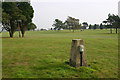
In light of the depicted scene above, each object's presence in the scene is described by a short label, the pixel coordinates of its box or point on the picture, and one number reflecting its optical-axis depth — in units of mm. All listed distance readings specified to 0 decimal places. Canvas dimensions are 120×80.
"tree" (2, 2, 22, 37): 28938
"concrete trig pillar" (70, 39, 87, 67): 5477
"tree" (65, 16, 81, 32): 81812
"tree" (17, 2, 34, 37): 32562
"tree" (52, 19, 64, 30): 93625
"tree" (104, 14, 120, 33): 50100
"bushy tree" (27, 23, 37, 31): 37719
